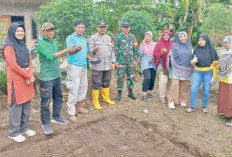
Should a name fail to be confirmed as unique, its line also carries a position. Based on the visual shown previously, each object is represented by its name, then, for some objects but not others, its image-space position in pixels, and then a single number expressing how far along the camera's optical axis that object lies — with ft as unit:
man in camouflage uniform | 14.94
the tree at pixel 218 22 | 20.42
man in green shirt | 10.06
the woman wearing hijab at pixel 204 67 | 13.21
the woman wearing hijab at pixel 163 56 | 14.87
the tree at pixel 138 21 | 20.61
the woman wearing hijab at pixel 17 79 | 9.19
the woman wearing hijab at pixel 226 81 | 12.03
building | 31.96
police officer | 13.39
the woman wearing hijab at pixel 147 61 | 15.61
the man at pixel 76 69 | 11.97
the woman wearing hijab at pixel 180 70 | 14.26
